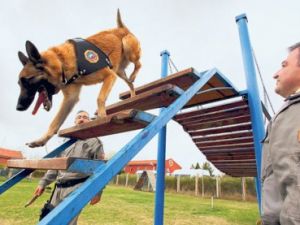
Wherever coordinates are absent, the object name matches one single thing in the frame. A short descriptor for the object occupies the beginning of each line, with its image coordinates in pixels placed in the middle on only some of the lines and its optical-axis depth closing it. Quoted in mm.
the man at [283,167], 1149
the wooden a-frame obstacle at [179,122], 1503
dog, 2541
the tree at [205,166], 35488
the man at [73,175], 2938
